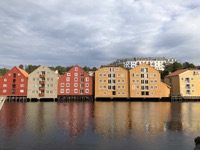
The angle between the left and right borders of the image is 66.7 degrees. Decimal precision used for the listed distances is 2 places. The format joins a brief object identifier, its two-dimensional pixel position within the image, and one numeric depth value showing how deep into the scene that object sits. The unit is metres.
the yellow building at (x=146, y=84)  68.88
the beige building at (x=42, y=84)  69.34
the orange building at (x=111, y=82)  69.73
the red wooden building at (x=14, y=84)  69.12
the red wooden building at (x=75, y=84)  70.15
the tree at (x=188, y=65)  96.69
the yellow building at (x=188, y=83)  70.81
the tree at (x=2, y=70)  116.43
